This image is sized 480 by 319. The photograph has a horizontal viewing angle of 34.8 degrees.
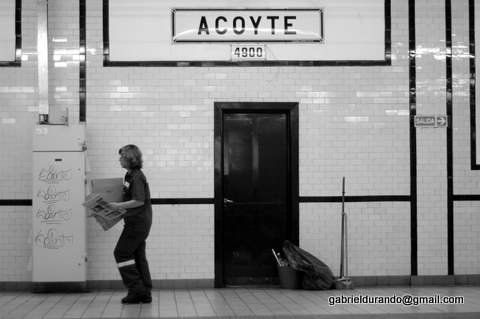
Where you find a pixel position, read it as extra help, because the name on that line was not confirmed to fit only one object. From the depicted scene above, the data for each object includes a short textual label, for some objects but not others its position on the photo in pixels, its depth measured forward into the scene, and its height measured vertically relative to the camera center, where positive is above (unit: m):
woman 8.92 -0.77
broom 10.36 -1.36
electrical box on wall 9.97 -0.59
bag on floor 10.17 -1.44
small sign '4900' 10.65 +1.56
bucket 10.35 -1.55
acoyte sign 10.62 +1.92
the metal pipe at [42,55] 10.30 +1.47
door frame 10.53 +0.07
